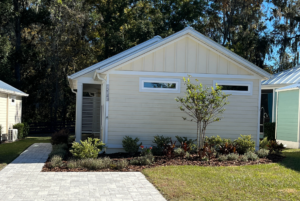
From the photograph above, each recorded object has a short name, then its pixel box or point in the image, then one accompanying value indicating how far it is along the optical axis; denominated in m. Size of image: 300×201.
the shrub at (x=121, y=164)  8.26
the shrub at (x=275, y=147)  10.53
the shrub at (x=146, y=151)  9.49
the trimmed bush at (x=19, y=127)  17.31
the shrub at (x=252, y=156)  9.40
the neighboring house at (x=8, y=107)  15.82
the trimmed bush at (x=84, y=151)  9.09
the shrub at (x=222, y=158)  9.24
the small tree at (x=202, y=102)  9.41
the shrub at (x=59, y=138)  12.87
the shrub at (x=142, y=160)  8.74
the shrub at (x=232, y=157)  9.35
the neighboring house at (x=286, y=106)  12.98
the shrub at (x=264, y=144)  11.09
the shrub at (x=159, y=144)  10.08
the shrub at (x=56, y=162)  8.28
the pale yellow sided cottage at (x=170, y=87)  10.48
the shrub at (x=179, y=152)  9.56
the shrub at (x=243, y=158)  9.25
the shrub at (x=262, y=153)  9.84
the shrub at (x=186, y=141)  10.27
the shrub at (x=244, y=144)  10.18
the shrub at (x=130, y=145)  9.95
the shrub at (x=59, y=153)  9.64
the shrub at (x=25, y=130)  18.53
